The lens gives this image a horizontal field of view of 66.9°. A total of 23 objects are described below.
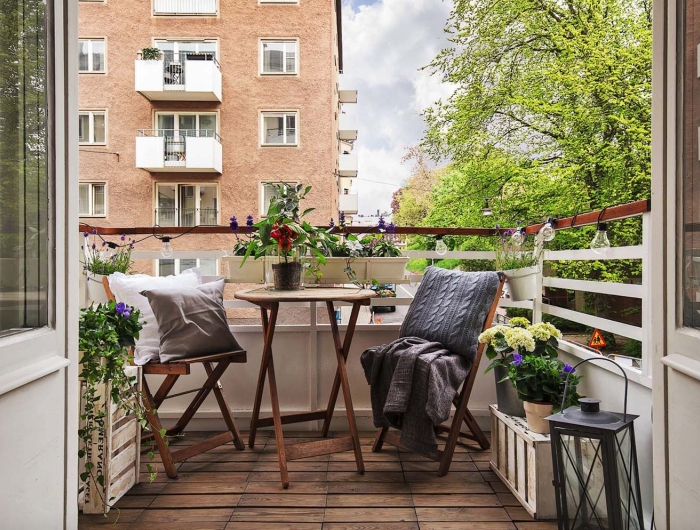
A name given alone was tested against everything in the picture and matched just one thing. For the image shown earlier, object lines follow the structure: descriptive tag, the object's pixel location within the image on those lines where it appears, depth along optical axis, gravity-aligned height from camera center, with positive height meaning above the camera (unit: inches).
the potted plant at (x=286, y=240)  94.4 +4.1
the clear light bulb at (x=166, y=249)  111.7 +2.7
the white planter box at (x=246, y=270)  107.8 -1.7
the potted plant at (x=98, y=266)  105.2 -0.9
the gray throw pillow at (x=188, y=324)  91.3 -11.1
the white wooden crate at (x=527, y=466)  73.1 -29.7
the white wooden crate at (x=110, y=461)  74.2 -28.9
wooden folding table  84.6 -19.2
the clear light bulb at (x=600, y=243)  80.9 +2.9
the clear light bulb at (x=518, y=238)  105.8 +4.8
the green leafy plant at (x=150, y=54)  385.4 +151.2
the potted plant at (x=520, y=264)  105.3 -0.5
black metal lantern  57.4 -23.5
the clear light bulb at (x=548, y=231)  101.0 +5.9
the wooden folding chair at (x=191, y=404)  87.2 -24.7
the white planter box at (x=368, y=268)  108.3 -1.3
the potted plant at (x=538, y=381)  76.8 -17.9
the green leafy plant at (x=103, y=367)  69.6 -14.3
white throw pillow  92.4 -6.8
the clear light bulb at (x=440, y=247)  114.9 +3.2
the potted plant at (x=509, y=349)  84.7 -14.1
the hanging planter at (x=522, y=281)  105.6 -3.9
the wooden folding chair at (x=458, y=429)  89.0 -30.5
